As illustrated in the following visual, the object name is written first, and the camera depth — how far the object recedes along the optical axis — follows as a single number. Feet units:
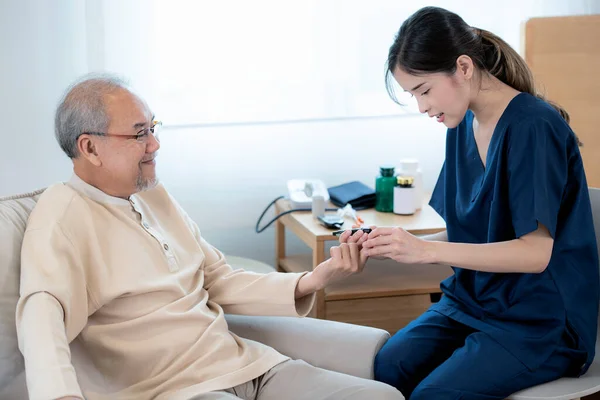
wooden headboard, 9.30
